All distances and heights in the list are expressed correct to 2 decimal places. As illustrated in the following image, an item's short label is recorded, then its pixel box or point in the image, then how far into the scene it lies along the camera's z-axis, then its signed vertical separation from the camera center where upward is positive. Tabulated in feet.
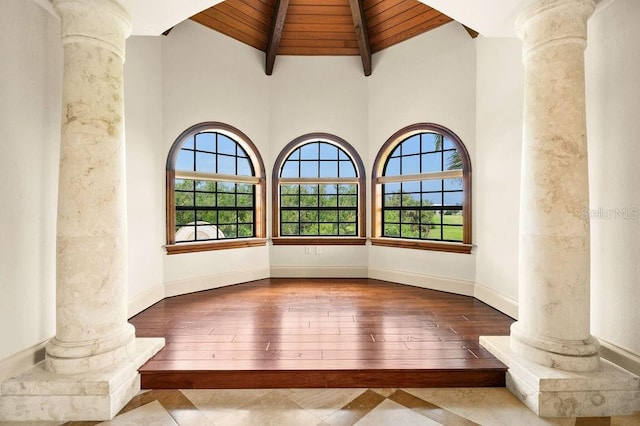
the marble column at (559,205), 7.10 +0.26
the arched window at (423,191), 14.48 +1.24
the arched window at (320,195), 17.21 +1.16
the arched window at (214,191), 14.33 +1.23
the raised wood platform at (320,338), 7.58 -3.59
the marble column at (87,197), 7.04 +0.42
